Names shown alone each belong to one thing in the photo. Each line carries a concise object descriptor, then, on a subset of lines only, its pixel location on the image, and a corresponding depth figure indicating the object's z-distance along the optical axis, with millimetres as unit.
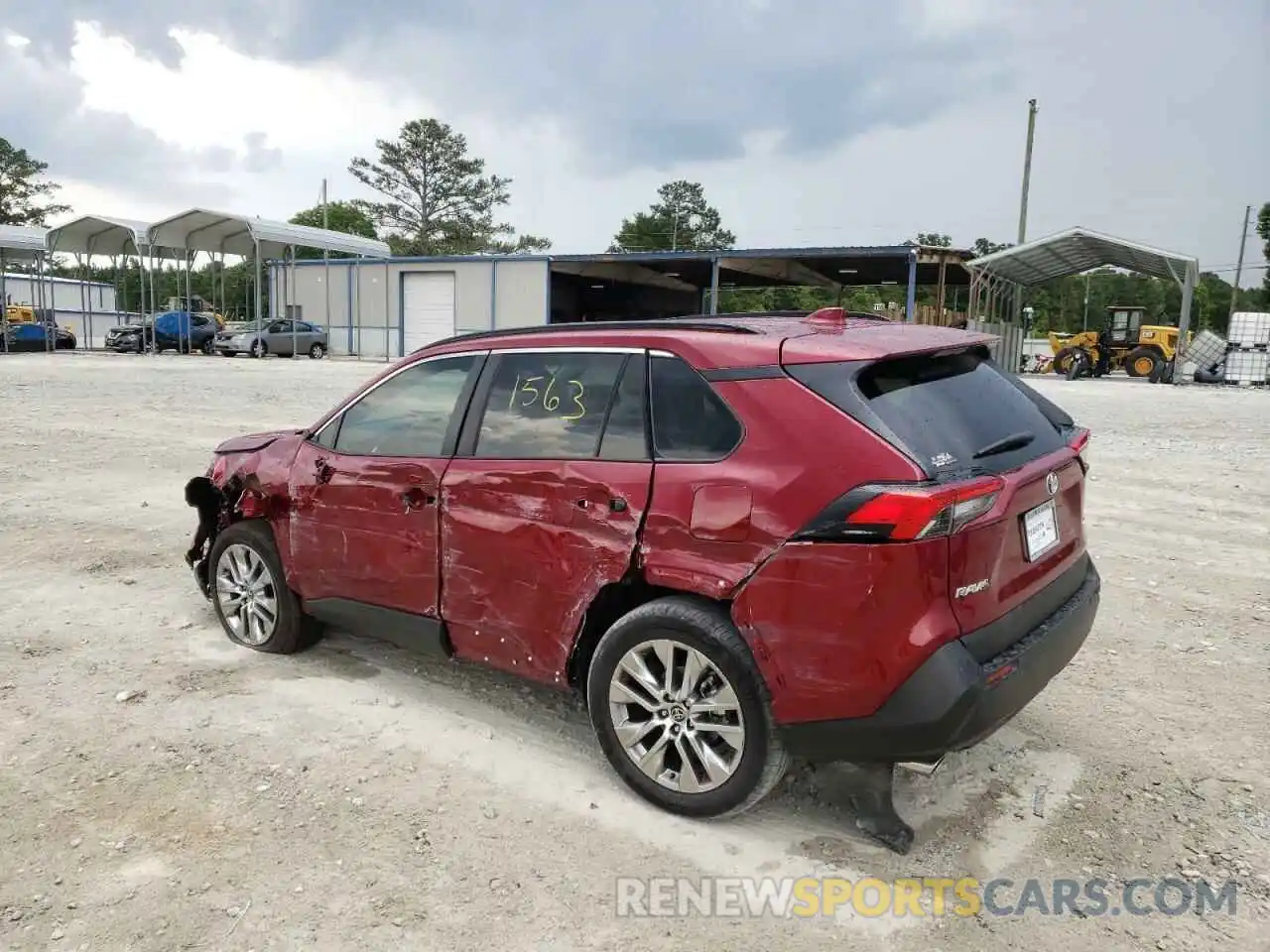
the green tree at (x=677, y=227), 80500
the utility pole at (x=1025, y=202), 36844
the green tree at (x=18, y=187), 62500
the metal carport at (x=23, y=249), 33000
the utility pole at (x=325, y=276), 36812
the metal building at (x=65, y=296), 42094
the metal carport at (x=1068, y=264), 28516
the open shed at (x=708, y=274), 30078
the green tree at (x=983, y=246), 77650
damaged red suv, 2676
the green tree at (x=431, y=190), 63562
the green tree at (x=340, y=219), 68812
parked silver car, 33000
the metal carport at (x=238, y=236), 31172
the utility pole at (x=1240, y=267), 63344
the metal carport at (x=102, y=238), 32562
